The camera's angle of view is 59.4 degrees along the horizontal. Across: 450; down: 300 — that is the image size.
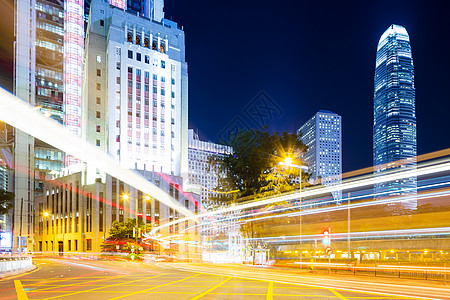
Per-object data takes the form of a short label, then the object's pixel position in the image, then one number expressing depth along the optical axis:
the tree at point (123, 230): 70.88
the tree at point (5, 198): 42.42
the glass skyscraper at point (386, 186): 148.54
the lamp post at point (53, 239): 99.62
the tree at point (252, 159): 44.12
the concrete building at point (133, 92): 92.62
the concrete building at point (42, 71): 77.25
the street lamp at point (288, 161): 32.51
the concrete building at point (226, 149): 47.89
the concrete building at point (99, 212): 85.25
